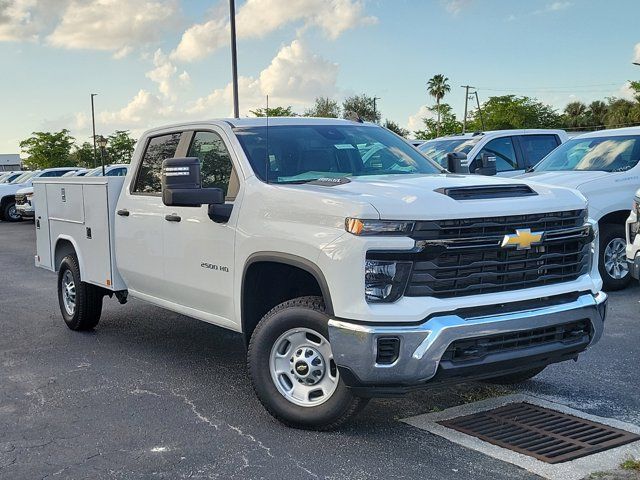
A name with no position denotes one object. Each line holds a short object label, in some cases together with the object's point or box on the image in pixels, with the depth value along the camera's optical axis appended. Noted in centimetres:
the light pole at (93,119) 5906
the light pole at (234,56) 1900
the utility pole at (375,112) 6736
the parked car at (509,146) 1266
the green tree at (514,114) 8050
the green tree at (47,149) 7112
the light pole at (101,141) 4679
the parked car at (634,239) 718
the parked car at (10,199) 2605
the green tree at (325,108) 5909
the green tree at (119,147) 7450
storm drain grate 427
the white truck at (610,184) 883
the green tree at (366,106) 6604
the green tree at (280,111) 5025
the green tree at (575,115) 8831
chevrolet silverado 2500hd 410
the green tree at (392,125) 6402
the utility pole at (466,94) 8178
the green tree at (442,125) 7825
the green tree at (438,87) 9144
